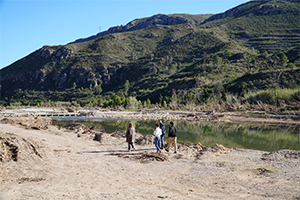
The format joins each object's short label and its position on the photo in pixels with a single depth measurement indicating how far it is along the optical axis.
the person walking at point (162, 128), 13.93
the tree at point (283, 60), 75.38
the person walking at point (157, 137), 13.12
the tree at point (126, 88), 106.20
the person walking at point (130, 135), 13.44
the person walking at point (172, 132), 13.32
